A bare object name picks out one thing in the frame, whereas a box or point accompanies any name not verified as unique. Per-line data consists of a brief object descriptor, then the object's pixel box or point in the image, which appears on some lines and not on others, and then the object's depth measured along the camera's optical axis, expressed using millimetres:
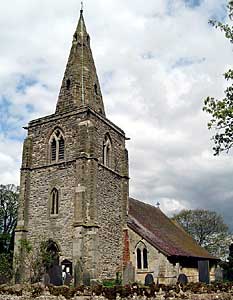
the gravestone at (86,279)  17562
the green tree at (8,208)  49312
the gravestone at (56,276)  18328
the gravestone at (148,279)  16255
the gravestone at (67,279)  19445
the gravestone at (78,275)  18031
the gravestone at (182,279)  15184
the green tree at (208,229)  53594
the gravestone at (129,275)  17297
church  27125
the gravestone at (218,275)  18306
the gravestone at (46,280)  17550
